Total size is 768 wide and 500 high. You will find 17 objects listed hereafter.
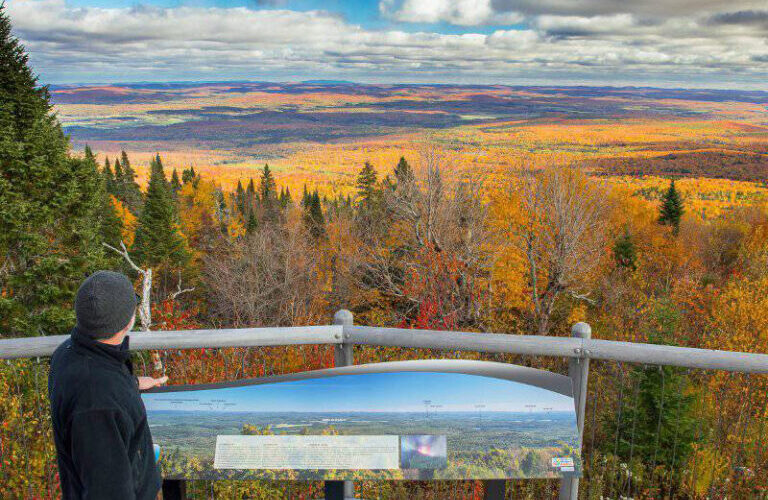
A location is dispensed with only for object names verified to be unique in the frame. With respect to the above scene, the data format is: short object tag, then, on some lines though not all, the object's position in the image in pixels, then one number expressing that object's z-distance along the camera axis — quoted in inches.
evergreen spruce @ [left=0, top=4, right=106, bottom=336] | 967.6
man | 92.1
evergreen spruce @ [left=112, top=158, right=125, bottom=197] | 3321.1
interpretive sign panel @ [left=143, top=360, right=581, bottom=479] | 126.4
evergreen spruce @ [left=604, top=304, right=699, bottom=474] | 359.9
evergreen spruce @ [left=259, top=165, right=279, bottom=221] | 3235.7
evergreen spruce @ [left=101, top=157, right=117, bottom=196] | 3102.1
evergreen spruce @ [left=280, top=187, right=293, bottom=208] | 3589.6
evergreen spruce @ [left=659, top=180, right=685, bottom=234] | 2400.3
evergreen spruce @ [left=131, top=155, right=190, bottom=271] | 1974.7
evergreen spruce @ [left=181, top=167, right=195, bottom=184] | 4108.0
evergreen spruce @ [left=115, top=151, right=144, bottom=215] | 3327.0
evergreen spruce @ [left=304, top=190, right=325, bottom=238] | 2511.1
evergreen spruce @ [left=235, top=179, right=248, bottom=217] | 3509.4
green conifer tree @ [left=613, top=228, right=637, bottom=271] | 1883.6
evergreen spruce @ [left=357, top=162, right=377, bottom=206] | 2675.2
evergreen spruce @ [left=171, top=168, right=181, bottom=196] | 3881.9
